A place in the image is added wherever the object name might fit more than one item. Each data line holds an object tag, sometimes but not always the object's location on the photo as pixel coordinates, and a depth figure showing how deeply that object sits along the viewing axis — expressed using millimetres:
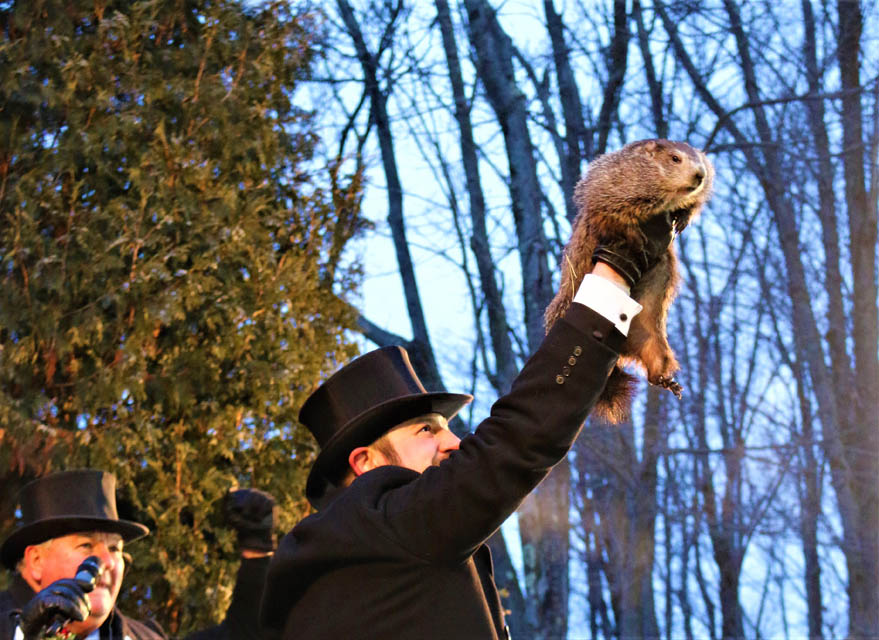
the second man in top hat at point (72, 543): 7672
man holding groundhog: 4066
